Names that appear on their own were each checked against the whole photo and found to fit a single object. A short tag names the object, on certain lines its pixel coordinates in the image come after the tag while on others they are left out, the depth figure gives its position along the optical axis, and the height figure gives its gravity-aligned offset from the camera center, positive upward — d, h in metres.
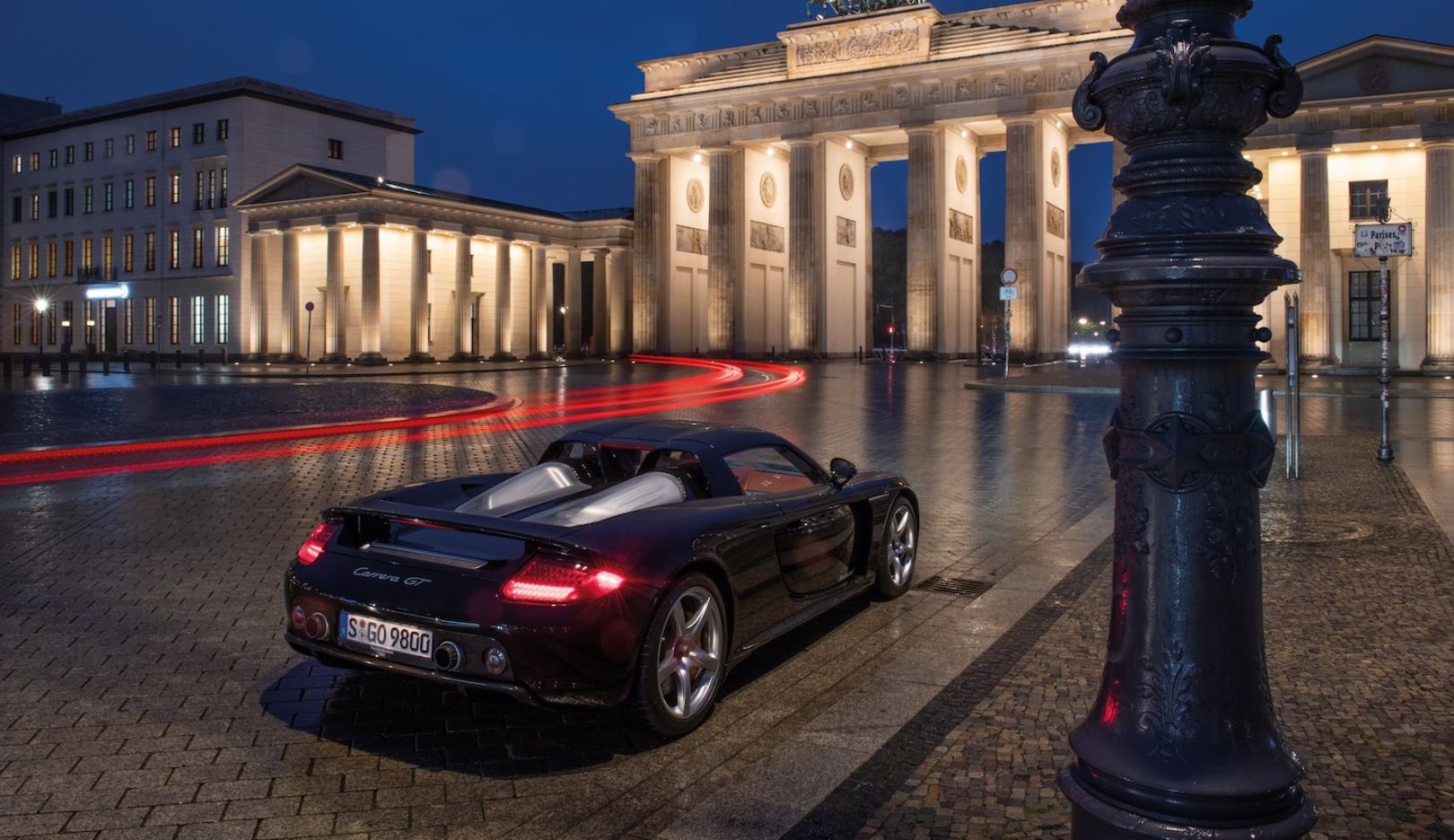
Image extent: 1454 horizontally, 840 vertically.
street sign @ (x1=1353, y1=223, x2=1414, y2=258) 13.72 +1.79
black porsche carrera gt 4.33 -0.75
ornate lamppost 2.86 -0.18
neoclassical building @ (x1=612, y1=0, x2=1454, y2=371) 38.75 +9.40
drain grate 7.23 -1.24
